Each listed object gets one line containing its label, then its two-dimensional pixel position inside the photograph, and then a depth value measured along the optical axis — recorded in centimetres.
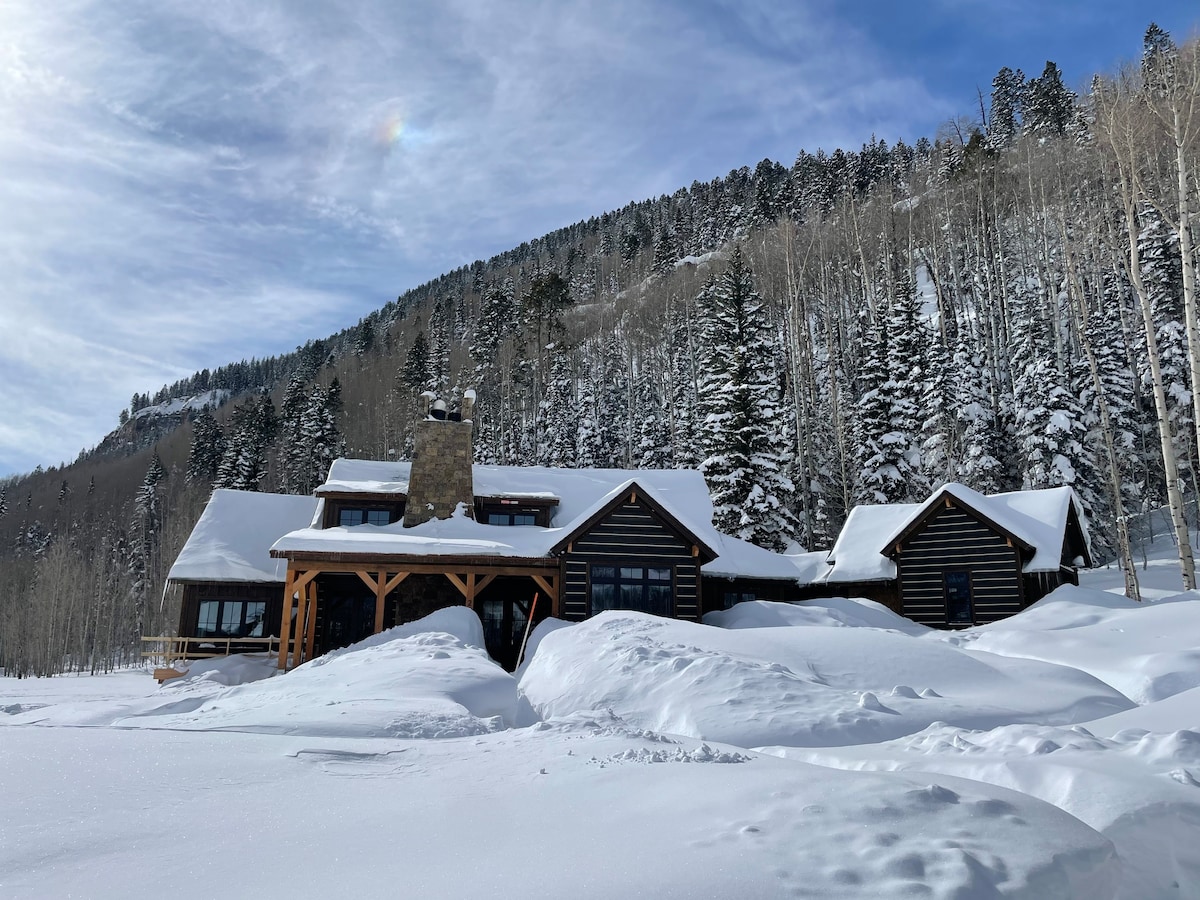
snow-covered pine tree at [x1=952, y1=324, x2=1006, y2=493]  3278
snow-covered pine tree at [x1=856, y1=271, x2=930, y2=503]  3428
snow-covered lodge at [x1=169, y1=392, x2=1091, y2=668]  2102
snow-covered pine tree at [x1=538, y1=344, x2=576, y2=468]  4744
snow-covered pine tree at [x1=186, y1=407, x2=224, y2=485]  7081
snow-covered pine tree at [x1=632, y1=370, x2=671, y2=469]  4372
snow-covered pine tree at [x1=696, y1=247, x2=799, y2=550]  3212
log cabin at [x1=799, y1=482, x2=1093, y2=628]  2178
